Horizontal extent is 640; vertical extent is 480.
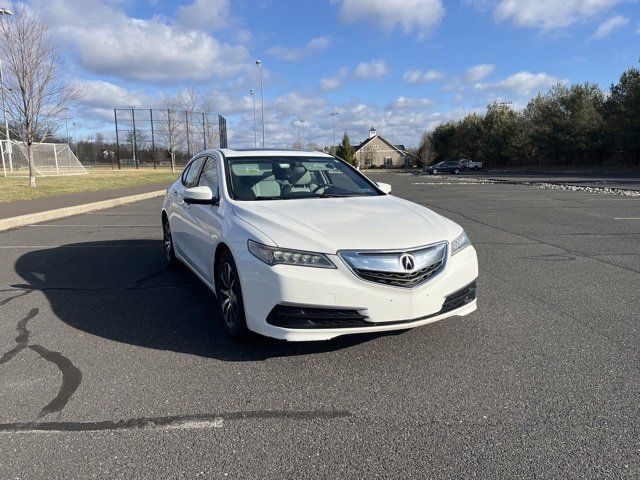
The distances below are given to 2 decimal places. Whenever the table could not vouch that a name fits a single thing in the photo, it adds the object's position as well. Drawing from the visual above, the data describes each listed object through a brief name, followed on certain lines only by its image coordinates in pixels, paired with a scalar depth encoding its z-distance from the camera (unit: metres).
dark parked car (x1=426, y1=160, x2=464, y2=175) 57.91
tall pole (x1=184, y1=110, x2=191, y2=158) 48.81
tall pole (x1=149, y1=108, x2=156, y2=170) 55.36
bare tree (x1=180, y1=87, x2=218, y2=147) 49.69
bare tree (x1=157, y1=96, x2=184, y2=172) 48.47
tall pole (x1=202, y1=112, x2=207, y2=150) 51.01
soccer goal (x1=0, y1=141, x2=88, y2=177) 36.72
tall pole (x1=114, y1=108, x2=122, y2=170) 56.49
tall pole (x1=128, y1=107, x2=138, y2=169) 56.86
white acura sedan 3.30
